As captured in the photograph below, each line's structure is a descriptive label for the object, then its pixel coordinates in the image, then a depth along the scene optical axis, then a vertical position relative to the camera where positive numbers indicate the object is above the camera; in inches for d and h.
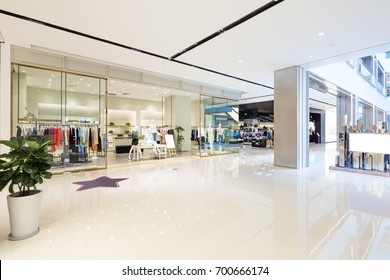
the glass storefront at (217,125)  392.8 +31.2
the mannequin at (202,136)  384.2 +8.3
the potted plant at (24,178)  90.1 -17.5
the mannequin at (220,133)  409.7 +14.9
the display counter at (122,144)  435.5 -8.7
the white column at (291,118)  259.4 +30.3
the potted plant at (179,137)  453.1 +7.6
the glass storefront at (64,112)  230.7 +37.5
